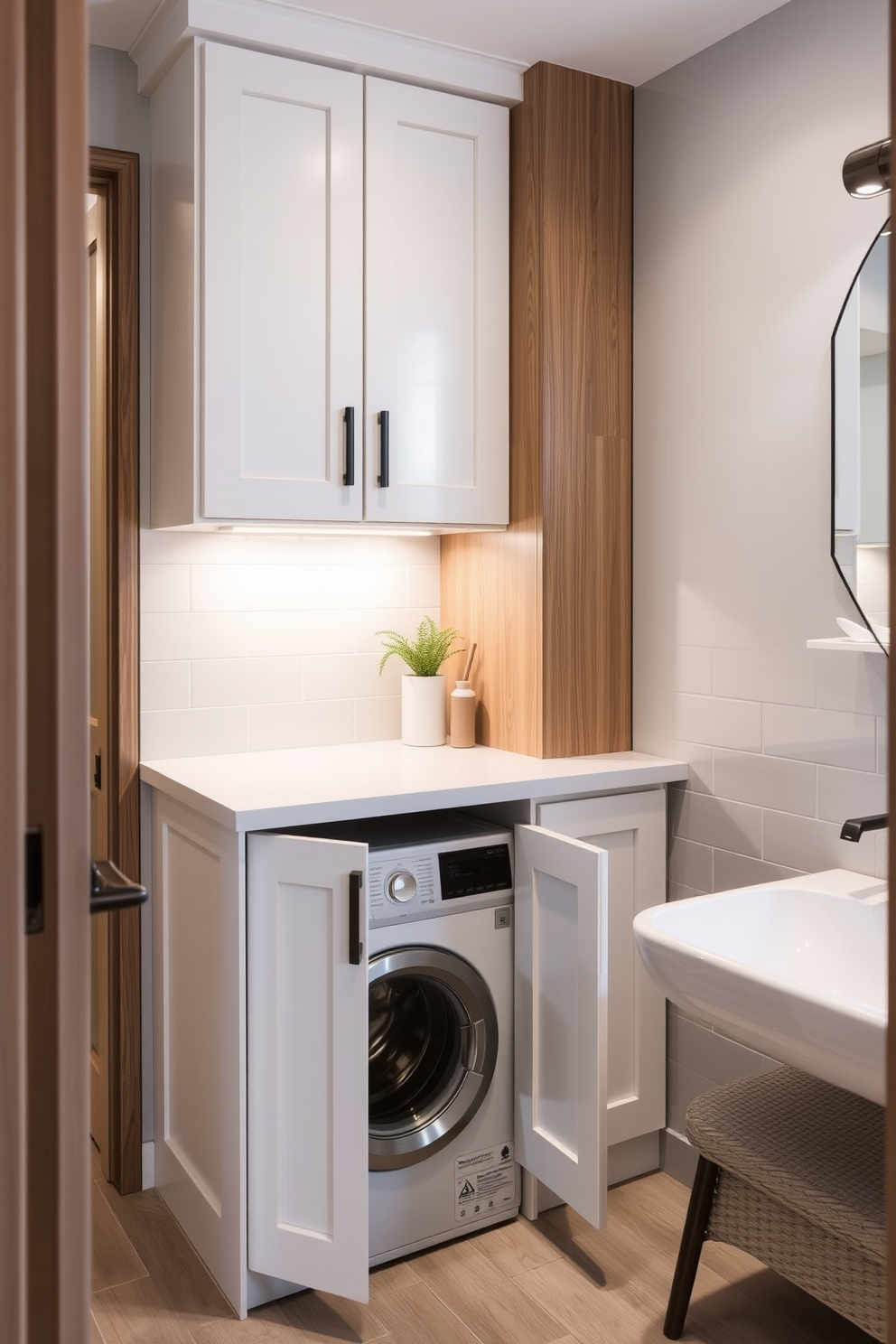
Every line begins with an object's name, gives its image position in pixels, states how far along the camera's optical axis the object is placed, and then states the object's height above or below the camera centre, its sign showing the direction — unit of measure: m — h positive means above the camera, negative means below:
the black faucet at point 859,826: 1.82 -0.32
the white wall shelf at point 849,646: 1.98 -0.01
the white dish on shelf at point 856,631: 2.08 +0.01
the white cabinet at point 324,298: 2.26 +0.74
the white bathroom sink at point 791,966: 1.52 -0.54
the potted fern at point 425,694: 2.76 -0.14
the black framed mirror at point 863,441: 2.02 +0.37
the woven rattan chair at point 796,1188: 1.73 -0.90
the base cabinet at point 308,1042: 2.04 -0.79
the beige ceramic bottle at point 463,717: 2.73 -0.20
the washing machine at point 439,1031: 2.22 -0.84
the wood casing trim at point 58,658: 0.80 -0.02
